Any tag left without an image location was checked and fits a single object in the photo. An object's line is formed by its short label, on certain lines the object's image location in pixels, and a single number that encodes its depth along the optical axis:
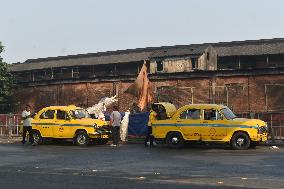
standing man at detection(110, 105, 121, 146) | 19.97
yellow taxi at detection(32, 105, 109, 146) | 20.00
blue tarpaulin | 21.75
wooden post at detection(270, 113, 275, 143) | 19.18
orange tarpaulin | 25.22
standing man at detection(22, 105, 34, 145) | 20.62
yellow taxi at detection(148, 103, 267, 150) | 17.42
